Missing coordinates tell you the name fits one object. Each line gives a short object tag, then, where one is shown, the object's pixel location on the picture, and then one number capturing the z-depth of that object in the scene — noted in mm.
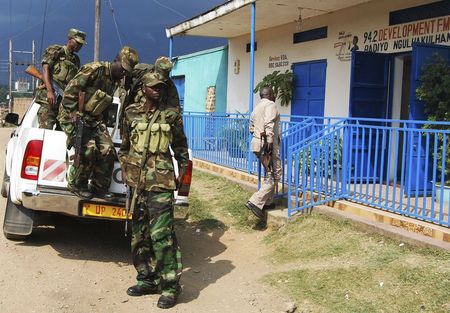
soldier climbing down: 4961
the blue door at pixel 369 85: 8227
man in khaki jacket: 6547
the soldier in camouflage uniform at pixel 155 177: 4293
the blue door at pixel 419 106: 6020
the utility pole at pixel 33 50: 45531
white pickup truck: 4980
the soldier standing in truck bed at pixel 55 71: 6086
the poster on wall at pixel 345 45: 9652
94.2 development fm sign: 7699
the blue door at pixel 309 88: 10570
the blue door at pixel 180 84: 18016
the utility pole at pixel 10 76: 43716
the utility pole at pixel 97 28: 20031
